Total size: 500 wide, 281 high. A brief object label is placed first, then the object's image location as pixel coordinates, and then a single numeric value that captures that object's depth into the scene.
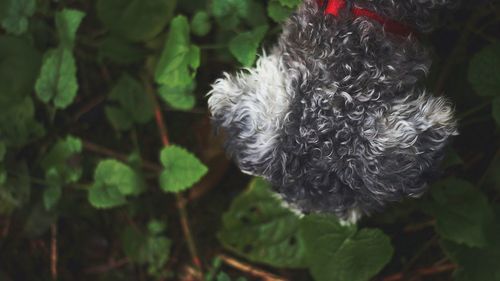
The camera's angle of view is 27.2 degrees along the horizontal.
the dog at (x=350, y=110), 0.72
